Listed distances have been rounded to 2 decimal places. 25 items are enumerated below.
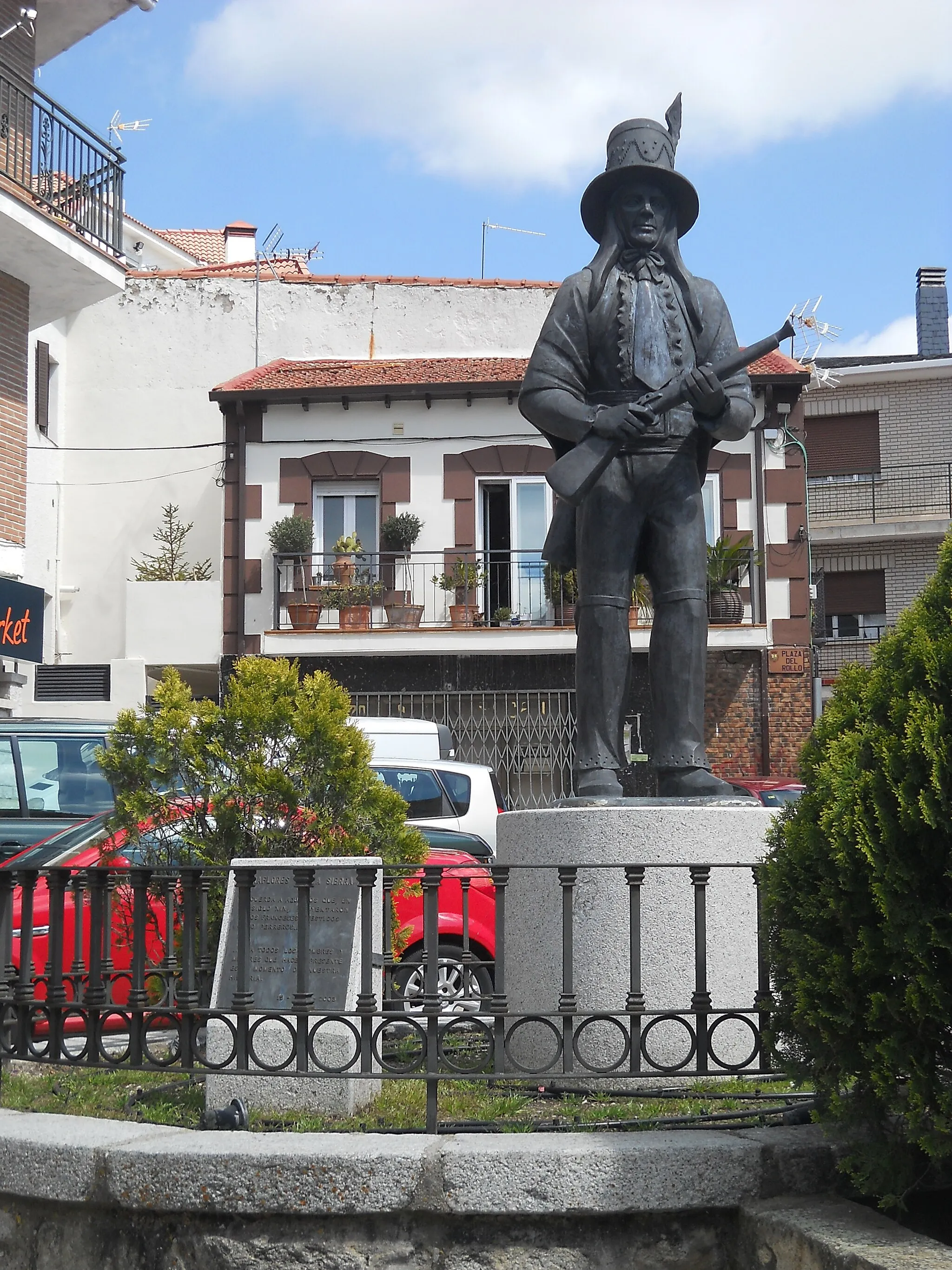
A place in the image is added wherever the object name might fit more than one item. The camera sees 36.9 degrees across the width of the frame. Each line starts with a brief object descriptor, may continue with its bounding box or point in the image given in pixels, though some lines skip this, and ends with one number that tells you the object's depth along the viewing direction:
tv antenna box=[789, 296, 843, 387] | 27.04
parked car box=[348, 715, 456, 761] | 16.00
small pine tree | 23.86
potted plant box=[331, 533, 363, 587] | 22.84
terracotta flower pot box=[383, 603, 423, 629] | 22.52
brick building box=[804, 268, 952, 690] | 30.81
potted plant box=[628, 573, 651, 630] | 21.02
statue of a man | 5.64
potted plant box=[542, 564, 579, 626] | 22.72
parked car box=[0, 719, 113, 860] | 12.98
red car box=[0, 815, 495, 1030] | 7.16
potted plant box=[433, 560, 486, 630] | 22.58
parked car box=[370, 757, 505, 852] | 13.30
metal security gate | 22.06
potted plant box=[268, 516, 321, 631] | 22.73
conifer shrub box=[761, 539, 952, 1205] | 3.44
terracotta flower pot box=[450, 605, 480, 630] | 22.52
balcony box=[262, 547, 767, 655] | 22.34
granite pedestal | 4.92
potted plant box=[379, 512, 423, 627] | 22.66
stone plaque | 4.97
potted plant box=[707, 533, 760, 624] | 22.17
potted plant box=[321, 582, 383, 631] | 22.62
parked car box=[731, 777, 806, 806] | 14.66
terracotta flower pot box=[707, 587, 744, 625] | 22.31
